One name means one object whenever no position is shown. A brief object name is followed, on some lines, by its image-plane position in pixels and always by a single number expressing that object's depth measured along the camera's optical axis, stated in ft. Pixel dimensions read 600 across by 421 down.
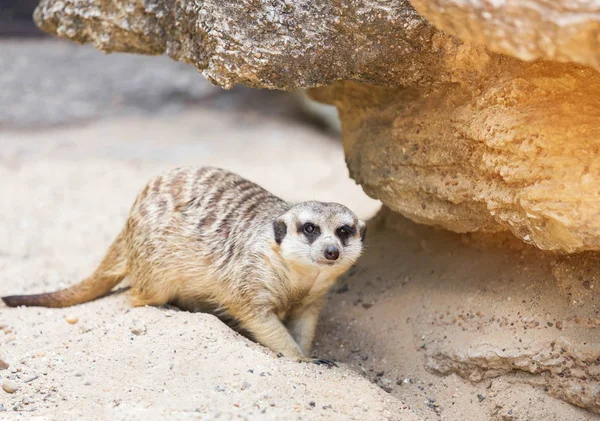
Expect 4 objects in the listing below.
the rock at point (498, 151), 7.40
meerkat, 9.46
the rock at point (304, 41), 8.18
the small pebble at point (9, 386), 7.88
